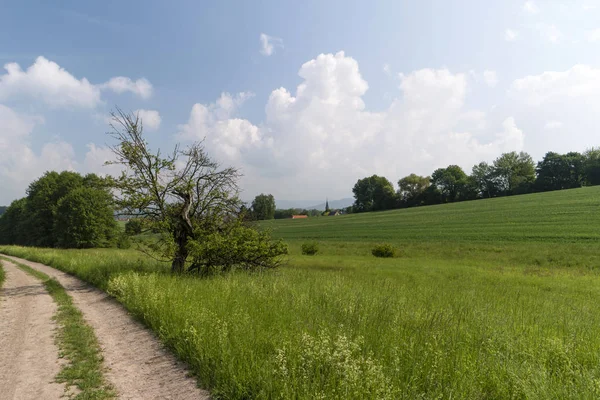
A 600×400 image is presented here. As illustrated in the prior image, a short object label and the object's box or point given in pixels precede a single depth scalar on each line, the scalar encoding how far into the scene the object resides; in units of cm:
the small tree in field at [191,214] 1246
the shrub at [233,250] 1226
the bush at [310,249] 3422
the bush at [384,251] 2989
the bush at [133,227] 1279
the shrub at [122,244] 5204
